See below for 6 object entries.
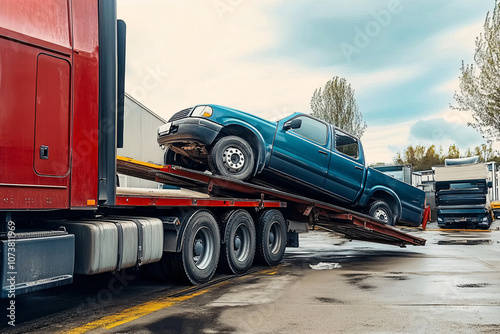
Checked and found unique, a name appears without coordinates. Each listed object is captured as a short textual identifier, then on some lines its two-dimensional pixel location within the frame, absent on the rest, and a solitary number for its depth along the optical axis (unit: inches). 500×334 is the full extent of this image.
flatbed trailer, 268.8
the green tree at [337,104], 1437.0
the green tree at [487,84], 978.1
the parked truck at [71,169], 164.9
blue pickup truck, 302.2
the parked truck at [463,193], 842.8
